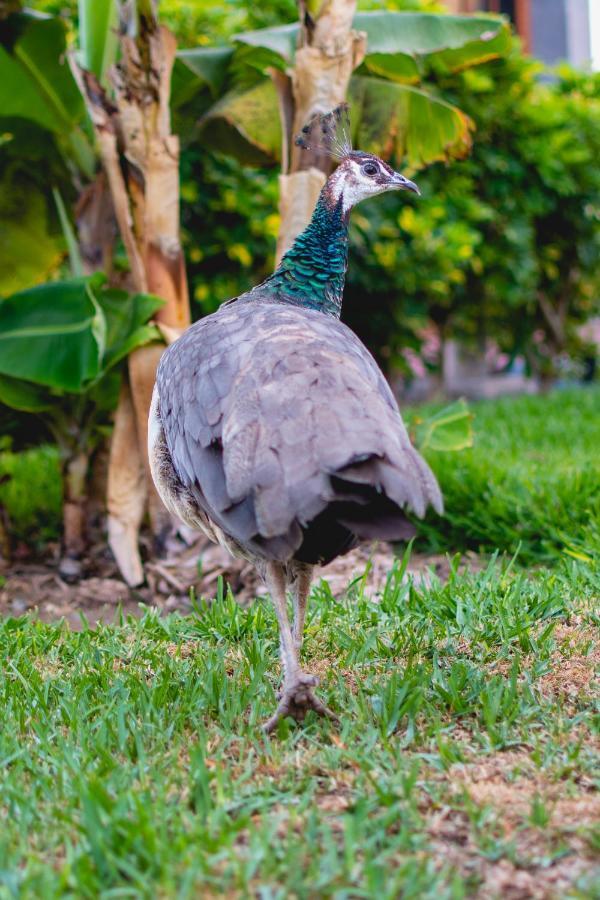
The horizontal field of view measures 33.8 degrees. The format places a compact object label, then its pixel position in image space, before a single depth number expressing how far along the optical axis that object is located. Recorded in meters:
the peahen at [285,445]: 2.11
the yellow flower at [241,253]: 6.99
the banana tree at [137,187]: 4.36
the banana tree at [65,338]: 4.35
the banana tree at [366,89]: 4.79
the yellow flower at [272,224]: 6.66
